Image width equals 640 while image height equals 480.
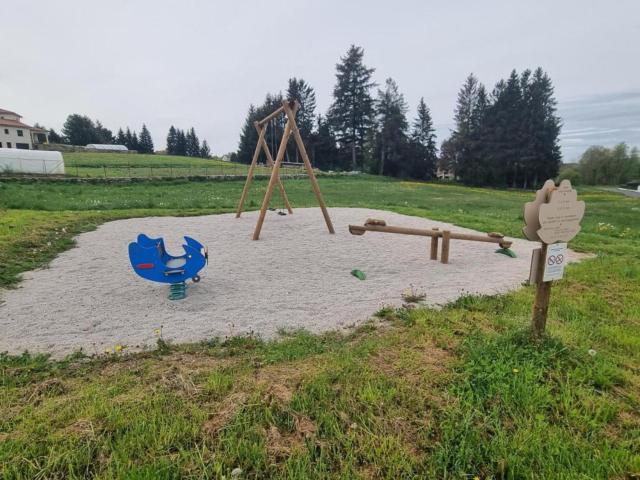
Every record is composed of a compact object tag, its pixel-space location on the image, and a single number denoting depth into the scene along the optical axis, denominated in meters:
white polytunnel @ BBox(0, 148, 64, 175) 21.22
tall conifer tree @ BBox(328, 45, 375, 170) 46.78
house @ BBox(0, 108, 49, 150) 52.73
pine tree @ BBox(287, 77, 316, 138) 51.72
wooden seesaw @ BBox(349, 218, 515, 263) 5.54
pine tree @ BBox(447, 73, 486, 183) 45.50
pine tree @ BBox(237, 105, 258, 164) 57.87
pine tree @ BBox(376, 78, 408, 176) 46.12
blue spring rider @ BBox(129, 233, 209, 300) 3.87
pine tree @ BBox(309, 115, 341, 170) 48.88
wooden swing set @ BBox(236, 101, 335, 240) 7.04
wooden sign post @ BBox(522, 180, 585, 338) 2.44
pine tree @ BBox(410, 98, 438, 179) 48.16
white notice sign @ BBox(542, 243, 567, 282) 2.52
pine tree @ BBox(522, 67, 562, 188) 41.47
